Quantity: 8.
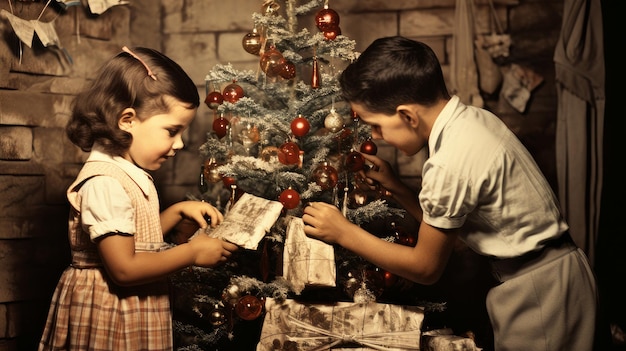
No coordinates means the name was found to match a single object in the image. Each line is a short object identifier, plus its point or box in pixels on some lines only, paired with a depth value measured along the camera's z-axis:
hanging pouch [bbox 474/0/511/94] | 3.33
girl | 2.02
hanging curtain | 3.18
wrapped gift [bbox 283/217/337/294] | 2.21
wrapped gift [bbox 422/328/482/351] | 2.23
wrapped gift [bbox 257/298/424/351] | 2.18
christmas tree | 2.39
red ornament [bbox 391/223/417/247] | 2.52
